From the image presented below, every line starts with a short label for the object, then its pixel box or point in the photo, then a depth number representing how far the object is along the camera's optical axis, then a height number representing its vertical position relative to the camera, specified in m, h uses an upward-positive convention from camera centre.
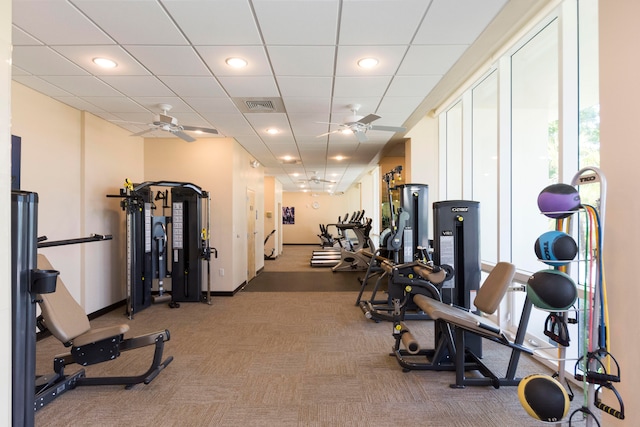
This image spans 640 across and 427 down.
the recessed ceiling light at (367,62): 3.20 +1.46
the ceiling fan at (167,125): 4.22 +1.15
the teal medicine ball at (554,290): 1.72 -0.40
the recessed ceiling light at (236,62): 3.18 +1.45
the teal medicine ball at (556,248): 1.73 -0.18
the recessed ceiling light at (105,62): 3.16 +1.44
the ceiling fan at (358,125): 4.43 +1.18
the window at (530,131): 2.88 +0.88
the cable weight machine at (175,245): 5.27 -0.52
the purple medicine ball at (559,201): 1.78 +0.07
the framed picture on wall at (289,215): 18.83 -0.08
